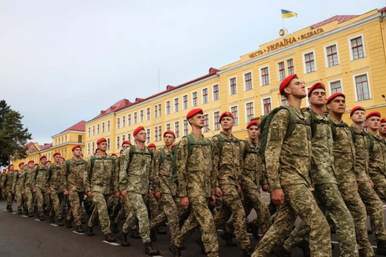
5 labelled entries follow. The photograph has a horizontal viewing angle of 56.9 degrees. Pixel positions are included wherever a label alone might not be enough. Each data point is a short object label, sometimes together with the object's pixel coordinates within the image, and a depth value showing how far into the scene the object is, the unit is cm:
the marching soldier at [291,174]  360
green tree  3656
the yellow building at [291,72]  2444
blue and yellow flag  3042
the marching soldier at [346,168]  466
